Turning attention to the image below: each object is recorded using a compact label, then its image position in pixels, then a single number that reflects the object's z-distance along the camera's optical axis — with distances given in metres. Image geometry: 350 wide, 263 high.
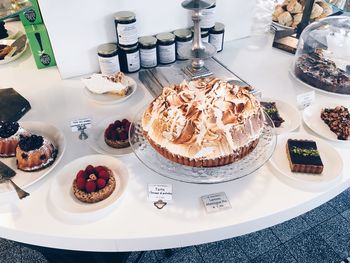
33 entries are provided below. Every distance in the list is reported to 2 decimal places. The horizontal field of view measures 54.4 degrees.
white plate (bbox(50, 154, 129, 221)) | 0.78
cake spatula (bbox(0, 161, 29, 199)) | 0.82
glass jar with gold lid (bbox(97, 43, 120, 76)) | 1.20
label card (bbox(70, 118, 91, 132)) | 0.98
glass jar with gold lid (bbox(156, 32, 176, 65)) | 1.27
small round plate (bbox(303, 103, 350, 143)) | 0.98
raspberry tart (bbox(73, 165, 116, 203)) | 0.80
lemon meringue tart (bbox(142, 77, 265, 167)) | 0.79
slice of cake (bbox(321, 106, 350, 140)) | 0.97
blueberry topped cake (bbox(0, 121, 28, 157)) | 0.91
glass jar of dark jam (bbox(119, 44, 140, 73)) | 1.24
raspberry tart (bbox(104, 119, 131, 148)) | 0.95
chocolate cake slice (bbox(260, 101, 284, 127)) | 1.01
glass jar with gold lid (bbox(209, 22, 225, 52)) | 1.34
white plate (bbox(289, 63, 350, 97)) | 1.15
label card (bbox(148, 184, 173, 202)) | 0.82
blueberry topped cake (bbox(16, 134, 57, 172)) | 0.87
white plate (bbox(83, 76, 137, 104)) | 1.15
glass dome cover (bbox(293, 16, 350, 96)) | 1.17
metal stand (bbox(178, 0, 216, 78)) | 1.10
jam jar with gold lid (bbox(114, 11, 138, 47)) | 1.16
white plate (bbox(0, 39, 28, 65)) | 1.37
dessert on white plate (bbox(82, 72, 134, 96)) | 1.15
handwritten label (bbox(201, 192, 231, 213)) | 0.80
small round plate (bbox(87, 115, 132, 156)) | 0.94
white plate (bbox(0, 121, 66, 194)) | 0.84
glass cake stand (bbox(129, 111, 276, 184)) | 0.79
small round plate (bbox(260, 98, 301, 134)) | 1.00
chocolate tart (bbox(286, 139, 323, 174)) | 0.85
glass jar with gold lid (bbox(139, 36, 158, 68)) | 1.25
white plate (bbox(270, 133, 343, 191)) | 0.83
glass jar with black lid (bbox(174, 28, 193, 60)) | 1.28
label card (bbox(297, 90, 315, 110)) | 1.10
